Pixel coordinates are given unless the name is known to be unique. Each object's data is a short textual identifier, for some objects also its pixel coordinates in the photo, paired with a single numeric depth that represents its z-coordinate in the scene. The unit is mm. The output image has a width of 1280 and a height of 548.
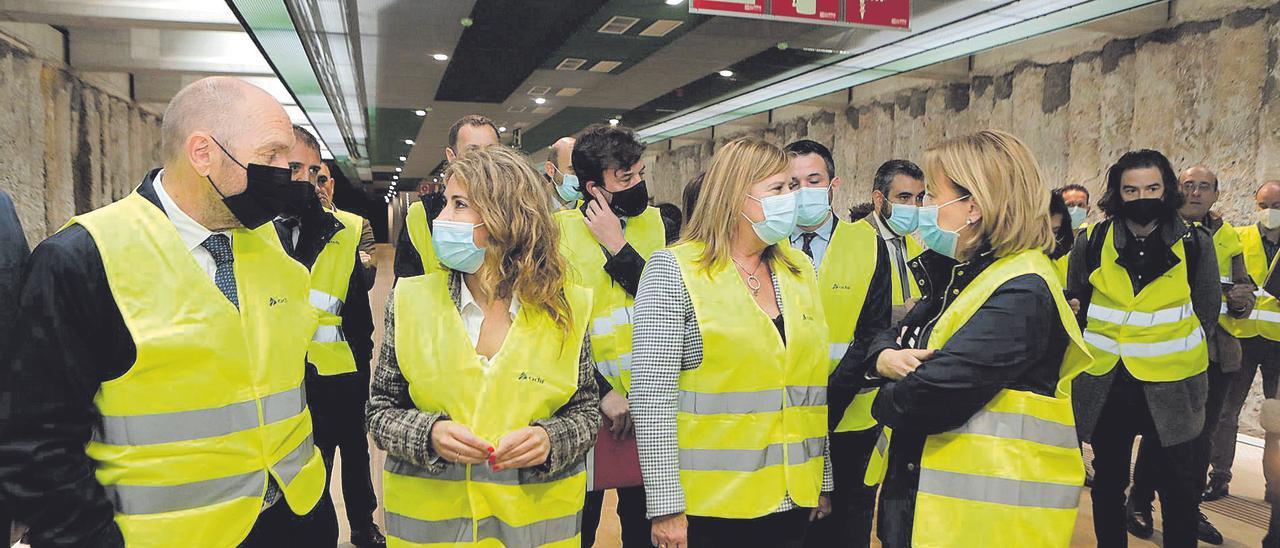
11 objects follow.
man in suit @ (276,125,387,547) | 2871
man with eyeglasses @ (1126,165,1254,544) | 3598
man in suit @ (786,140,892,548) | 2717
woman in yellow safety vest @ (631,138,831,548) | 1872
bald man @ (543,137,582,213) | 3512
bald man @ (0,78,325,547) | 1295
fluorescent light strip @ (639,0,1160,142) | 5857
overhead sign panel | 4453
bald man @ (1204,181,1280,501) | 4258
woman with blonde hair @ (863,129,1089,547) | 1726
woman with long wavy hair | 1671
